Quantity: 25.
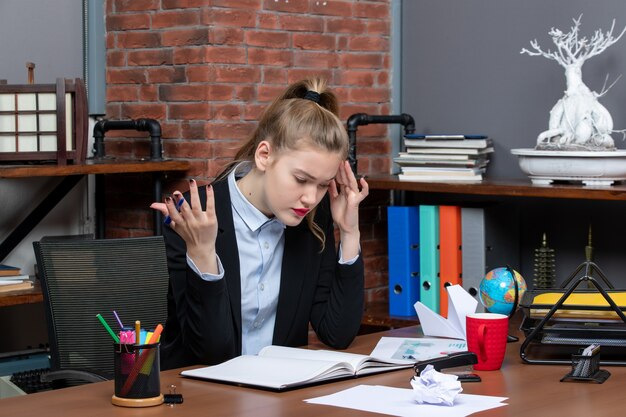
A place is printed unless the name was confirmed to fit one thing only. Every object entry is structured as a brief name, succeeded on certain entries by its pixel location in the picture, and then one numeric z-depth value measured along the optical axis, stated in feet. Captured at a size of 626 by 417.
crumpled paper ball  5.88
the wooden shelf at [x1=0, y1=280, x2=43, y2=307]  9.94
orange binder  11.60
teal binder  11.76
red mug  6.84
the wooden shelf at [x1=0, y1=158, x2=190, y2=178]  10.02
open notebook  6.35
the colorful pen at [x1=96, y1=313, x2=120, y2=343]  6.09
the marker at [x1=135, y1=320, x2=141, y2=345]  6.02
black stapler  6.52
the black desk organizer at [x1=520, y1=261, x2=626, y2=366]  7.07
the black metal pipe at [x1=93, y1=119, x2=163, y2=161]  11.43
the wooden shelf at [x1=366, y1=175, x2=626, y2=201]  10.03
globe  7.84
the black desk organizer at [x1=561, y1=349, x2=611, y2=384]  6.51
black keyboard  10.49
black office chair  8.30
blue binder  12.02
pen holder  5.91
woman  7.63
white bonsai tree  10.61
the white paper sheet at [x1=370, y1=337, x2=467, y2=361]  7.26
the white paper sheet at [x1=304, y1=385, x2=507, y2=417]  5.77
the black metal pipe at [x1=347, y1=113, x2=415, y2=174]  12.12
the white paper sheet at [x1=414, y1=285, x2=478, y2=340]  7.77
